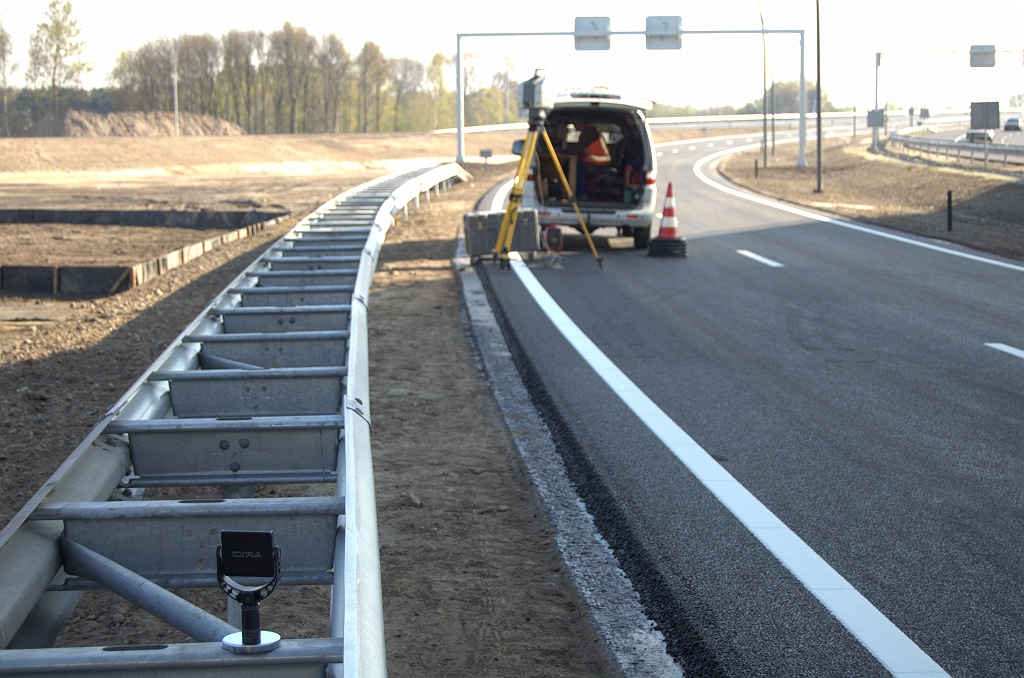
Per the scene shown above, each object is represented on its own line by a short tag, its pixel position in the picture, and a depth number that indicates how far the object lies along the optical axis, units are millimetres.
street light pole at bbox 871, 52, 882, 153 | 53912
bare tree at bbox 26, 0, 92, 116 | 84375
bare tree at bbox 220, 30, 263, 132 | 105900
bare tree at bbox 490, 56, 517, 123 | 148338
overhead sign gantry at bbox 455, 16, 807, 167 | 40688
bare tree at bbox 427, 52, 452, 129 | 132750
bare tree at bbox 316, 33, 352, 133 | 110750
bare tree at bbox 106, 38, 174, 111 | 98438
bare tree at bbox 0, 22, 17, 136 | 78875
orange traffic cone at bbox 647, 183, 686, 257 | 14984
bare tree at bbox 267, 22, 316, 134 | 109500
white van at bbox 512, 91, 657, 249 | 14836
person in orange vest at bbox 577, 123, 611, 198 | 14922
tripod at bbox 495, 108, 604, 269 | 12867
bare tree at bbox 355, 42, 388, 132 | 116500
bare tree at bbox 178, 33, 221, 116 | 102875
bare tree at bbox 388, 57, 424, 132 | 124812
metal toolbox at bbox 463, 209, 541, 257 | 13578
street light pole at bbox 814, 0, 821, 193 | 32438
